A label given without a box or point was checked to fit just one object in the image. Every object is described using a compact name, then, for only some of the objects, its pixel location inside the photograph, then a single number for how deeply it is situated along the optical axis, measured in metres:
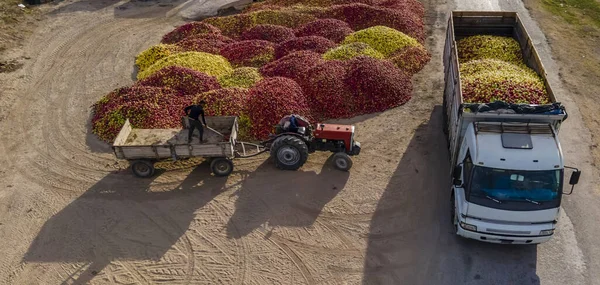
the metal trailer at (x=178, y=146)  14.00
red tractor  14.36
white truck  10.87
